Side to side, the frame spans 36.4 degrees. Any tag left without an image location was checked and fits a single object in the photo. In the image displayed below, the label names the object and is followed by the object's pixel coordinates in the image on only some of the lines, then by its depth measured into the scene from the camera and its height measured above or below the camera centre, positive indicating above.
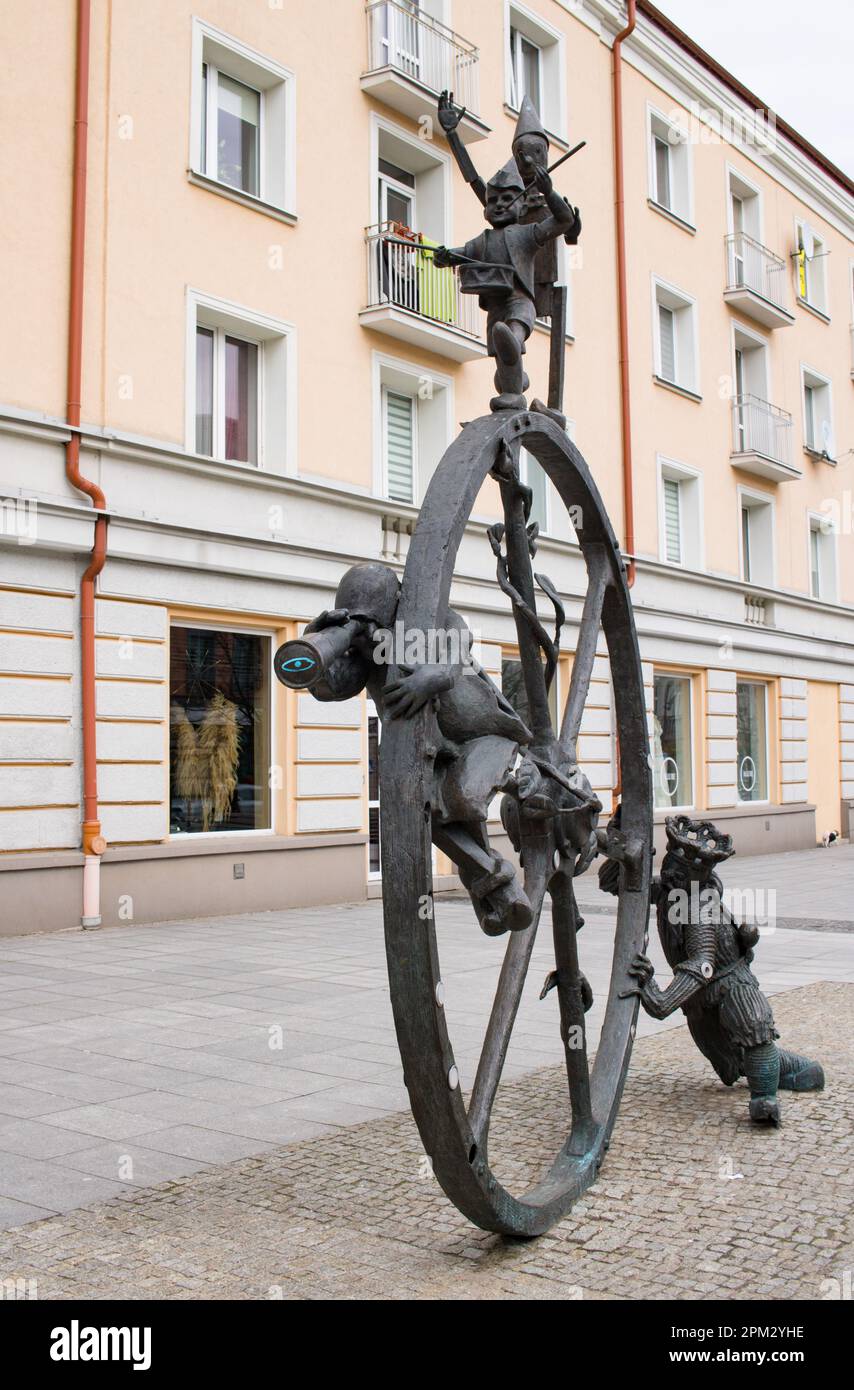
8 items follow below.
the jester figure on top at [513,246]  3.96 +1.64
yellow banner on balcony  24.42 +9.34
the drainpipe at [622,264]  18.45 +7.26
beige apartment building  10.91 +3.90
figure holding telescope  3.08 +0.15
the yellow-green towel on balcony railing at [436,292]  15.20 +5.65
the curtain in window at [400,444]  15.09 +3.82
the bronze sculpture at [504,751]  3.04 +0.05
